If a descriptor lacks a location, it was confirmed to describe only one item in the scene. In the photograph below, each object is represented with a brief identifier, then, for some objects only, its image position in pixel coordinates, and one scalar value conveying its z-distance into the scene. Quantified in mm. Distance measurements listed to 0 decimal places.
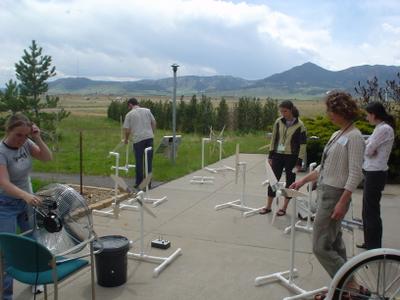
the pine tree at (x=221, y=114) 22500
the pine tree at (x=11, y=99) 15031
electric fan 3512
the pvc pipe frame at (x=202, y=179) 9445
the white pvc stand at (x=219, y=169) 10809
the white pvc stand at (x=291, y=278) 3896
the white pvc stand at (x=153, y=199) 7270
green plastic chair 2912
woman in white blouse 4688
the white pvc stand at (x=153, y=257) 4678
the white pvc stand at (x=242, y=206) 6810
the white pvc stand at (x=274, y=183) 4150
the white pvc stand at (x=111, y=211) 6675
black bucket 4074
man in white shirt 8148
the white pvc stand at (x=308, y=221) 5882
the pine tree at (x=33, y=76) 15797
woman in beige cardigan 3361
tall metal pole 11545
